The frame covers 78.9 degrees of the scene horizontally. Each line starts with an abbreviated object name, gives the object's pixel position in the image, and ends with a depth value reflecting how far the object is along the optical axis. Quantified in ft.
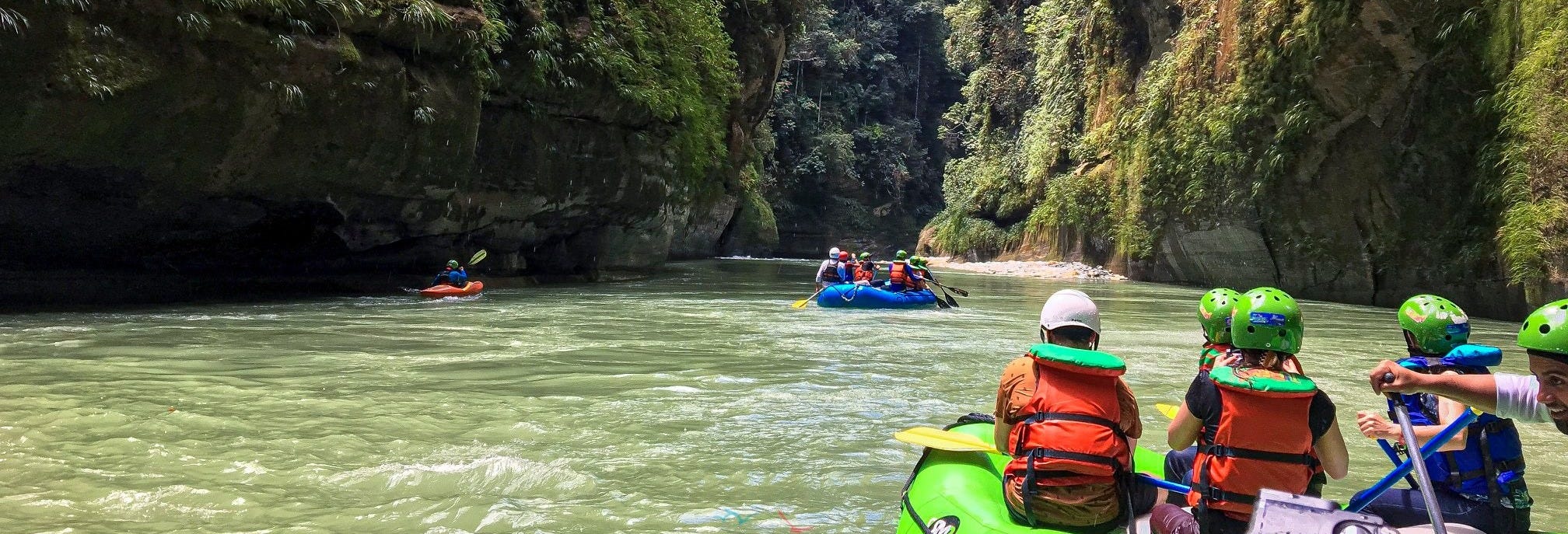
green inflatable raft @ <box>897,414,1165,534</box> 9.66
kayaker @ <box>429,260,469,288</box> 47.93
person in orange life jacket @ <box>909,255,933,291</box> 46.19
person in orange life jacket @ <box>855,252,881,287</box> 47.16
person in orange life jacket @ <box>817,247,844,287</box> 49.14
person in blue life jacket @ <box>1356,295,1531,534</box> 8.55
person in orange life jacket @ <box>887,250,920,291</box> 45.68
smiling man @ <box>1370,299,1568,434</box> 6.54
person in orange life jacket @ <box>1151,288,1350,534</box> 8.25
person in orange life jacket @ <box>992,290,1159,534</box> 9.02
